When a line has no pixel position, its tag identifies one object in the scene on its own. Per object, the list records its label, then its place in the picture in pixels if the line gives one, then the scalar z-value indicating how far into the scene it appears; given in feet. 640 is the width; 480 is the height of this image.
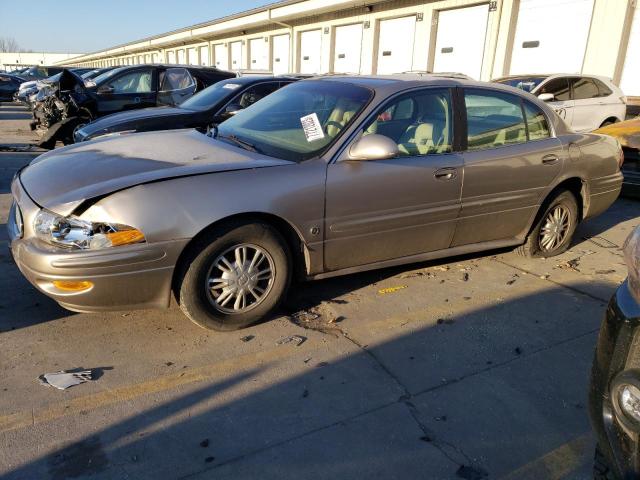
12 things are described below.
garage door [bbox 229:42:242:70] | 110.73
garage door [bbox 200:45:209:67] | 131.38
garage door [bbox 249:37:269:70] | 98.35
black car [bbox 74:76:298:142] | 21.02
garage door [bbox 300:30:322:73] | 81.05
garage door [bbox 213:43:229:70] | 118.52
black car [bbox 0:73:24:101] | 74.74
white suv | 35.19
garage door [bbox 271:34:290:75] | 90.92
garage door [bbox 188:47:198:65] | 139.83
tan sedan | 9.59
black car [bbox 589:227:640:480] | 5.32
